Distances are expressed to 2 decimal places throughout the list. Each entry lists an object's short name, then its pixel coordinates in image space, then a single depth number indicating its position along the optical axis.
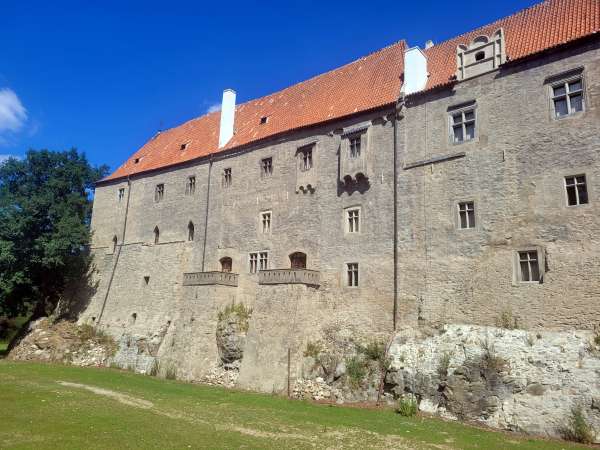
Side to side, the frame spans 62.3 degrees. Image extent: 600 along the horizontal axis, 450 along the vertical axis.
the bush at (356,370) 19.94
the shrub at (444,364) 17.78
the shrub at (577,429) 14.28
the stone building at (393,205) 17.58
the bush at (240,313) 25.17
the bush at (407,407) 17.48
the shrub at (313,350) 21.91
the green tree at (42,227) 31.86
